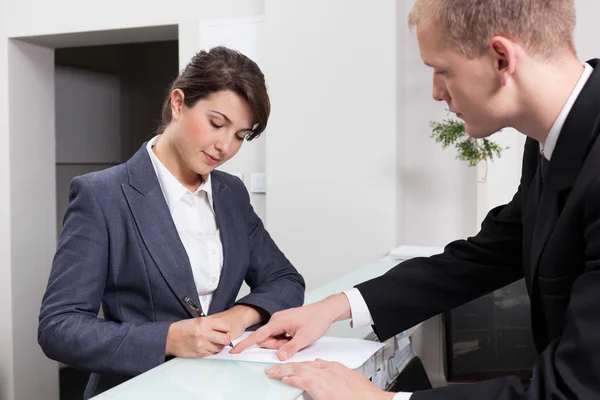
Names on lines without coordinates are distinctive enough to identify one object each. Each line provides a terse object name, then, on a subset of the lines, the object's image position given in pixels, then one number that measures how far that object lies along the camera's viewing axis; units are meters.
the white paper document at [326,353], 1.35
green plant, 3.24
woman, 1.42
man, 1.01
